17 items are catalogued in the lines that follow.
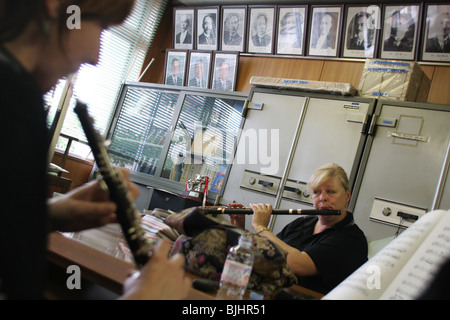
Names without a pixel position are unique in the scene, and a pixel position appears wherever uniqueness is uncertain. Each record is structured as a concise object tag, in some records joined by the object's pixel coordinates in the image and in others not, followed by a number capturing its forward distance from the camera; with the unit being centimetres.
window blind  460
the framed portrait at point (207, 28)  483
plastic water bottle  110
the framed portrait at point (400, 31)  375
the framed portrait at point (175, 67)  499
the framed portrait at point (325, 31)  412
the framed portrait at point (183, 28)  504
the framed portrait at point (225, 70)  463
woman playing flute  186
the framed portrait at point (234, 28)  466
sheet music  83
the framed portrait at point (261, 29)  450
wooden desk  99
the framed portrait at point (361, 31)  394
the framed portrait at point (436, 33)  359
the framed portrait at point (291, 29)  430
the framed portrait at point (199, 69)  481
